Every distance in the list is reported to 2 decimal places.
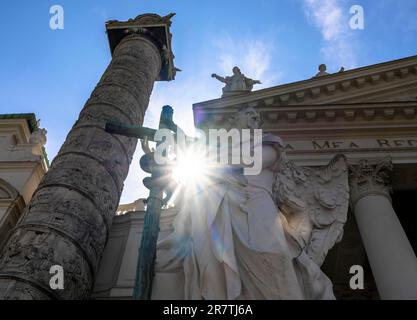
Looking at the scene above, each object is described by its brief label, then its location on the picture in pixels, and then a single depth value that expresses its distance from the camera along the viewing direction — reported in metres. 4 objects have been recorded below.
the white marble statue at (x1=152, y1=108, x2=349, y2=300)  3.24
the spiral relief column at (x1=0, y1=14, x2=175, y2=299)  4.99
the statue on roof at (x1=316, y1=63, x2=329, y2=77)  15.45
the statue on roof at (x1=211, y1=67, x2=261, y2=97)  14.66
